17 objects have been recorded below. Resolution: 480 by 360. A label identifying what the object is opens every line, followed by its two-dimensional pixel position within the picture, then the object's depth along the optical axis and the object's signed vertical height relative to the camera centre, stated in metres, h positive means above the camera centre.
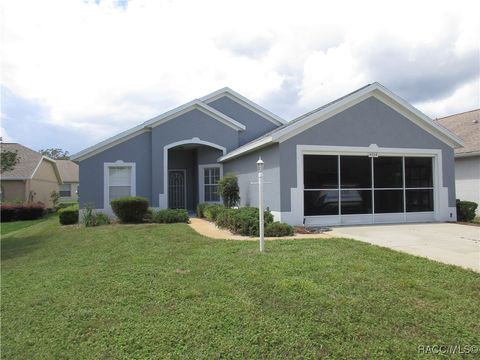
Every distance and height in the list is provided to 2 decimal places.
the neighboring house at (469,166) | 17.48 +1.24
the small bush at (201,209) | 17.08 -0.76
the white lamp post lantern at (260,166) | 8.46 +0.65
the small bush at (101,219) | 15.12 -1.04
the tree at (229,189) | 15.38 +0.19
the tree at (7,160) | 14.76 +1.52
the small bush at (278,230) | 10.55 -1.10
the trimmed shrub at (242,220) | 10.68 -0.86
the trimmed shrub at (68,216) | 16.41 -0.95
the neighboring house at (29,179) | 27.00 +1.33
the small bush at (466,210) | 14.56 -0.78
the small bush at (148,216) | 15.79 -0.96
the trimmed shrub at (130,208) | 15.12 -0.57
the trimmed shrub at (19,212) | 22.81 -1.03
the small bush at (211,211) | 14.59 -0.75
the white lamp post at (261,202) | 7.92 -0.21
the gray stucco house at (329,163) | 12.39 +1.19
